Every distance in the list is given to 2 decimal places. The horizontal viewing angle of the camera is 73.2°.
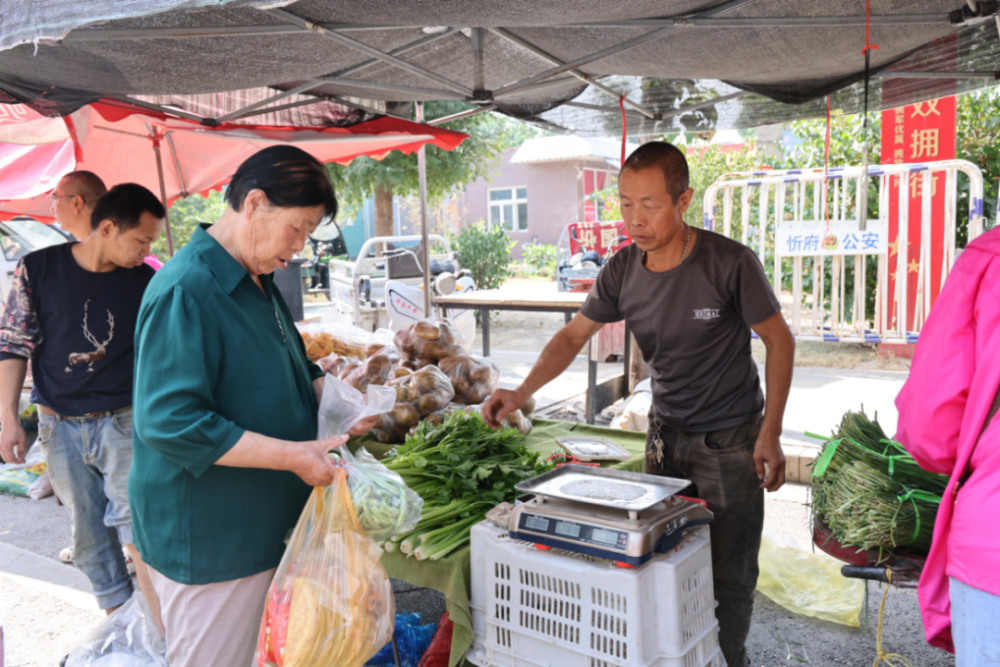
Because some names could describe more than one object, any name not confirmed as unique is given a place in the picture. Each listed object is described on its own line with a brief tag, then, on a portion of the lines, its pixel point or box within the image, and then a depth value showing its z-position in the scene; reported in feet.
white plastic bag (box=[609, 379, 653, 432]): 16.57
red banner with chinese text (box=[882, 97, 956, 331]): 22.22
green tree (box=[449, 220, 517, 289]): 51.13
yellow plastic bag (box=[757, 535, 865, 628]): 10.50
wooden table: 17.85
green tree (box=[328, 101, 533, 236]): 36.24
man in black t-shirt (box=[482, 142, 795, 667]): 7.87
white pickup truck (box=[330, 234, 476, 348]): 27.76
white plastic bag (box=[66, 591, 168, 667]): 9.38
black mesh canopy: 7.46
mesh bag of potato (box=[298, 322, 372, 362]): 14.88
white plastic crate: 5.52
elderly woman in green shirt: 5.22
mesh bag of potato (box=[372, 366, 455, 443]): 10.62
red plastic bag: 8.02
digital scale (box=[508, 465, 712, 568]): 5.44
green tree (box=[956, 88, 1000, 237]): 25.09
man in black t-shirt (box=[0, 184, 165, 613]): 9.21
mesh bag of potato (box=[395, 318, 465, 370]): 12.00
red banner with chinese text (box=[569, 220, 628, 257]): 38.52
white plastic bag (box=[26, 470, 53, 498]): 16.98
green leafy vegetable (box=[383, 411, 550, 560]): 7.47
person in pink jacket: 4.76
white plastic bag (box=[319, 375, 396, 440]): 6.05
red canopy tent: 11.10
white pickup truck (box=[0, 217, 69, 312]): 25.03
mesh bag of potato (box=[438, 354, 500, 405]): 11.37
